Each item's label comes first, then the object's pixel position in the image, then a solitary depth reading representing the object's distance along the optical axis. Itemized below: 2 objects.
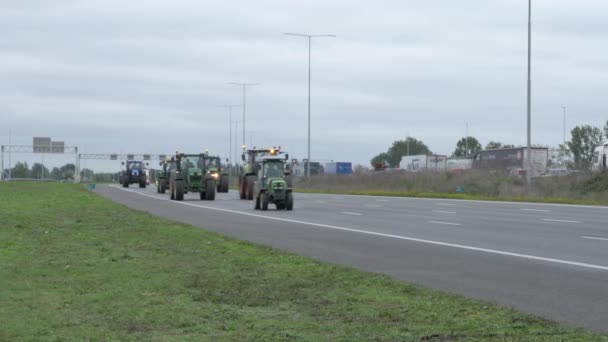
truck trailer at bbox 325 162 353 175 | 133.38
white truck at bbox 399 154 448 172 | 107.88
